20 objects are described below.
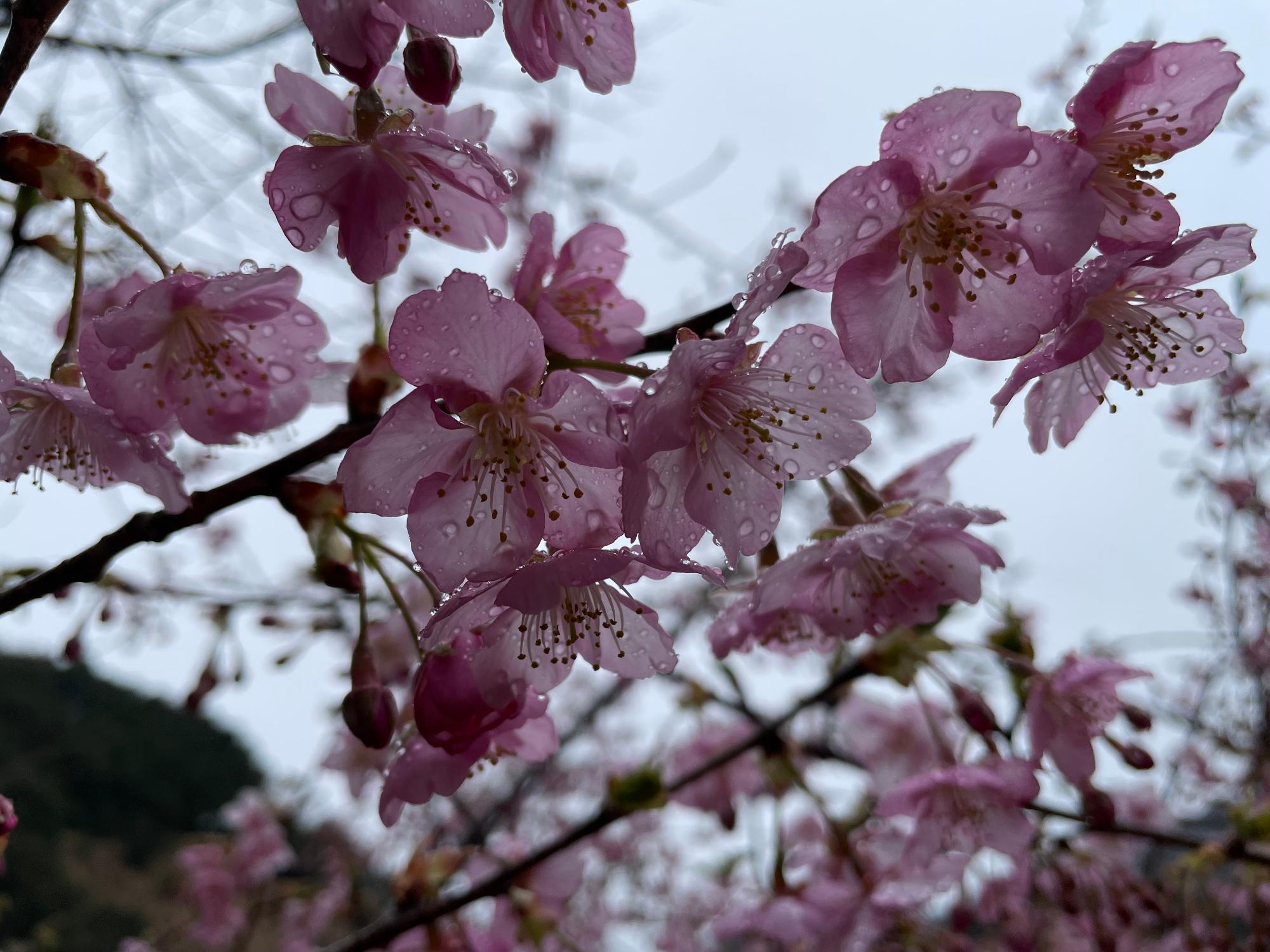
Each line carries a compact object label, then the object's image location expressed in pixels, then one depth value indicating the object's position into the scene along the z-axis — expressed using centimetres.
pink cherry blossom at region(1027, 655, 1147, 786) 14
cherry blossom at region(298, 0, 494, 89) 8
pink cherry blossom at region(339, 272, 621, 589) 9
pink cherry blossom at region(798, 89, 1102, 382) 8
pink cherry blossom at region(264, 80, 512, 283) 9
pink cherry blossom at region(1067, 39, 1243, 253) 9
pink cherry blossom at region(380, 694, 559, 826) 10
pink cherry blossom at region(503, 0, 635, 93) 10
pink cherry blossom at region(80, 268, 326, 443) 9
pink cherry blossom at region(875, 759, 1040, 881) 15
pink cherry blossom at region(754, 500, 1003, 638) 10
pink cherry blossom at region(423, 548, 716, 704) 9
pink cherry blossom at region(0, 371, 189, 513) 10
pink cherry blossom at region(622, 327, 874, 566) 9
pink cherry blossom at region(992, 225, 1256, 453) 9
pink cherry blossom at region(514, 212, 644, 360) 10
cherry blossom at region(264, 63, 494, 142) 11
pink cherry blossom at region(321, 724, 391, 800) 15
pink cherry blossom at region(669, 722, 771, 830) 24
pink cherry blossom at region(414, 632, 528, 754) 10
